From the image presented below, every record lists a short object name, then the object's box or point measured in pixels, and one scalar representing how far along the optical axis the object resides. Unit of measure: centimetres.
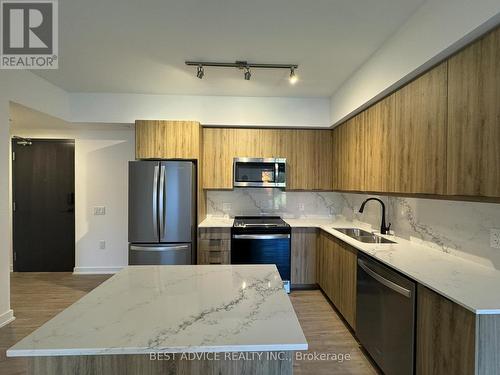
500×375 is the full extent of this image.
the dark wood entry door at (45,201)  402
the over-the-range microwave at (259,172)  350
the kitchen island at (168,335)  86
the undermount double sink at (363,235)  265
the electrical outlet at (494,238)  164
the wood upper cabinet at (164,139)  323
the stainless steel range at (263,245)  321
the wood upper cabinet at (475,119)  131
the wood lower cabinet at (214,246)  323
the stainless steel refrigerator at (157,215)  305
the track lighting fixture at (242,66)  252
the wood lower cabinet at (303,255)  337
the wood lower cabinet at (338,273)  238
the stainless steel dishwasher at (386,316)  157
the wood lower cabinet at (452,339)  115
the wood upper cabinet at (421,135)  167
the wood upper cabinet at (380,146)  222
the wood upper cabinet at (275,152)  358
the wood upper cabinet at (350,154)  279
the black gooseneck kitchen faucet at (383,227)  276
